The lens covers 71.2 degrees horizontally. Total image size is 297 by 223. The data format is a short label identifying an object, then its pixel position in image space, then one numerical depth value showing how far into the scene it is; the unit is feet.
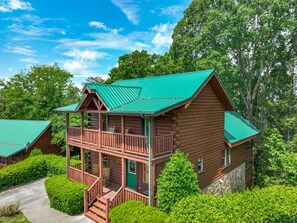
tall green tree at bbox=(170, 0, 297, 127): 66.95
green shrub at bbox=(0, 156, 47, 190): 57.00
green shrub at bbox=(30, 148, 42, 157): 69.61
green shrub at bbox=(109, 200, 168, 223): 30.19
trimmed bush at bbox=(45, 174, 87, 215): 40.59
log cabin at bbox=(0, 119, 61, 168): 70.23
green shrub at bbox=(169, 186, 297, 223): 27.37
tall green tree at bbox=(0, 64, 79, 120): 109.91
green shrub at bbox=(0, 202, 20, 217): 40.98
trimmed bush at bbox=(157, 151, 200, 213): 32.81
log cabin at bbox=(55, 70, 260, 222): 36.89
